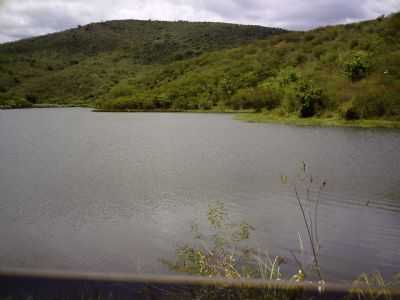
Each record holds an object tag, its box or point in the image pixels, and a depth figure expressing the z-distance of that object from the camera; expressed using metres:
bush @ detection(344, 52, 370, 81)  28.56
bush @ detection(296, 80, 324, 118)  25.52
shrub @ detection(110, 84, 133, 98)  47.59
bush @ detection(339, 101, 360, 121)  23.81
